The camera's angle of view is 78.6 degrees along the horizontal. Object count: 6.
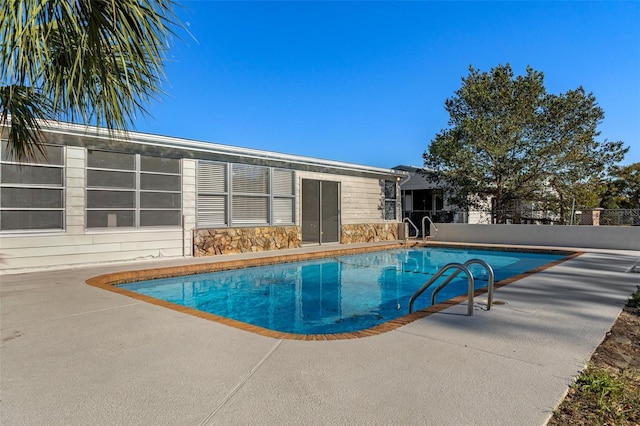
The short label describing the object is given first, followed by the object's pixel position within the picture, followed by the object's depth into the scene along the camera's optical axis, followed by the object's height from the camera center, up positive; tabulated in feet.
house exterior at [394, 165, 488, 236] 55.62 +2.21
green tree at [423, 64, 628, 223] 44.19 +9.04
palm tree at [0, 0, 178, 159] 8.30 +4.05
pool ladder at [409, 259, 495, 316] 13.09 -2.21
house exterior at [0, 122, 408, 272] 23.00 +1.54
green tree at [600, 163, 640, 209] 81.87 +6.07
